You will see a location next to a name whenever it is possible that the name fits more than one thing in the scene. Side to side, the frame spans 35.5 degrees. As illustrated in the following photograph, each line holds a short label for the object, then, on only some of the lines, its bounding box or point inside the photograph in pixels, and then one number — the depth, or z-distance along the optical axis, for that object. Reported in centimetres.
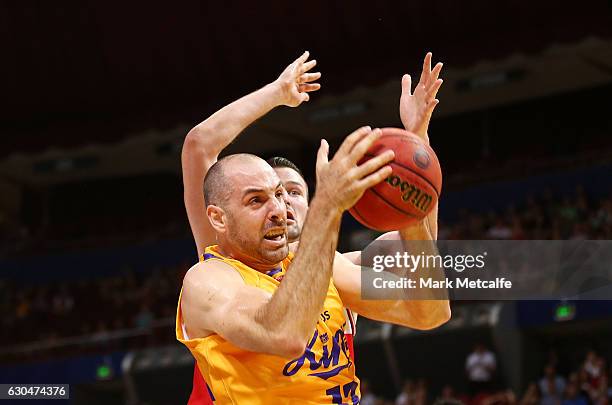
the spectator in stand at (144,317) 1881
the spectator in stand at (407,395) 1423
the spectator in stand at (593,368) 1285
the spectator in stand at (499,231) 1540
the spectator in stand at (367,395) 1415
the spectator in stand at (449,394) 1356
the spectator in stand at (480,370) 1418
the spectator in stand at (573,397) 1220
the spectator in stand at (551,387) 1279
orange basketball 357
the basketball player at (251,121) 456
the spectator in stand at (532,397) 1293
